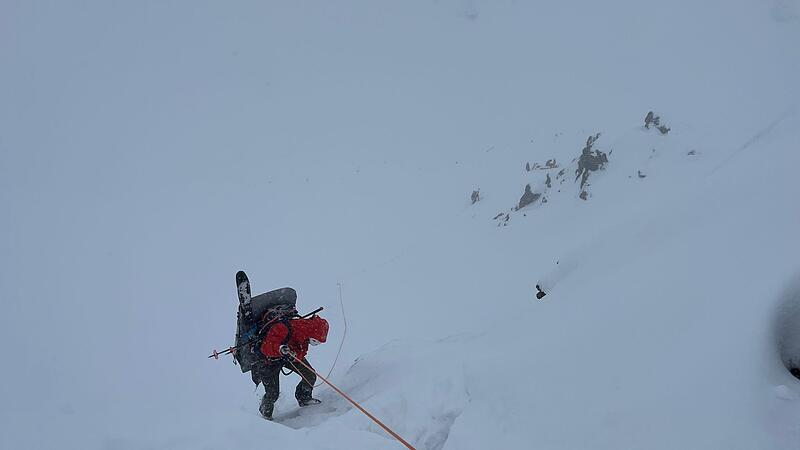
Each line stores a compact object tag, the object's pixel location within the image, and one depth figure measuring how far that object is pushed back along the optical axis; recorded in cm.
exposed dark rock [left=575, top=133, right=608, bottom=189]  1962
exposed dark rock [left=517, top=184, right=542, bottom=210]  2155
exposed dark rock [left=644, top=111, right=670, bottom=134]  2059
